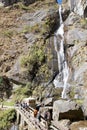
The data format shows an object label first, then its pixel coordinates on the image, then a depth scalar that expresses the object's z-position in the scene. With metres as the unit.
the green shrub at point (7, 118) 15.49
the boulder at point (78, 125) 11.37
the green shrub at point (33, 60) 21.71
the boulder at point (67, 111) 12.51
